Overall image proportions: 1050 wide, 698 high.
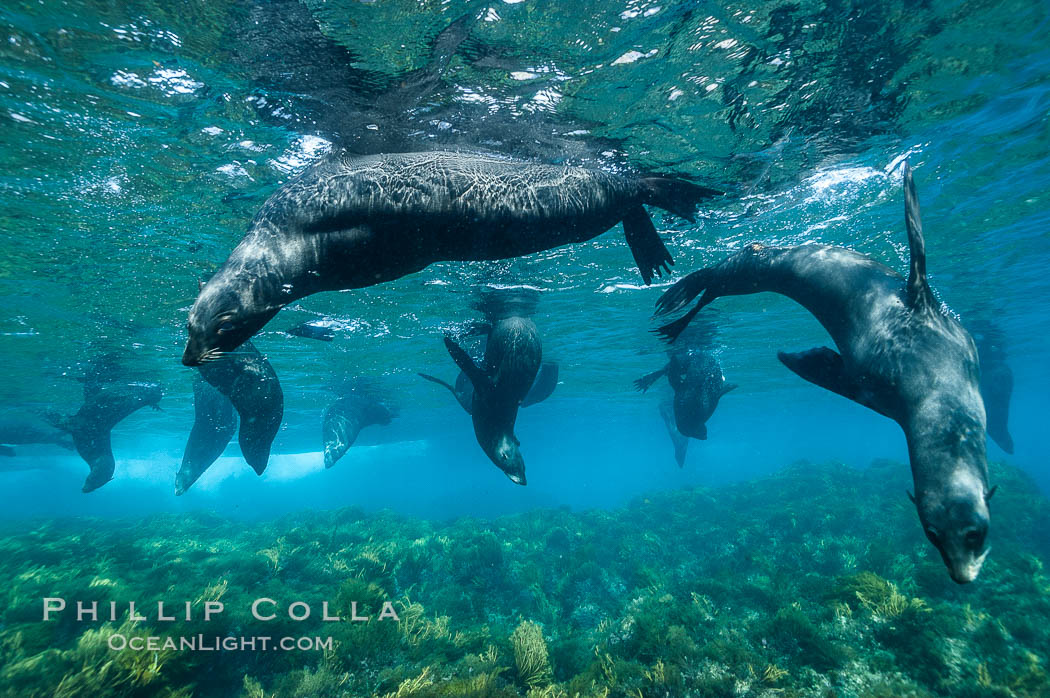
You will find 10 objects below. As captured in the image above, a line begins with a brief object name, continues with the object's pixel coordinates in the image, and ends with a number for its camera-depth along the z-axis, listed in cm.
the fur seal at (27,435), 2016
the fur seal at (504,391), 762
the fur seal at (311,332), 631
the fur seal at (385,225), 311
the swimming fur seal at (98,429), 1434
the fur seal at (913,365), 258
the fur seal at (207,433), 1259
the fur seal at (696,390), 1243
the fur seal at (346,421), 1857
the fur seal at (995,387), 1841
